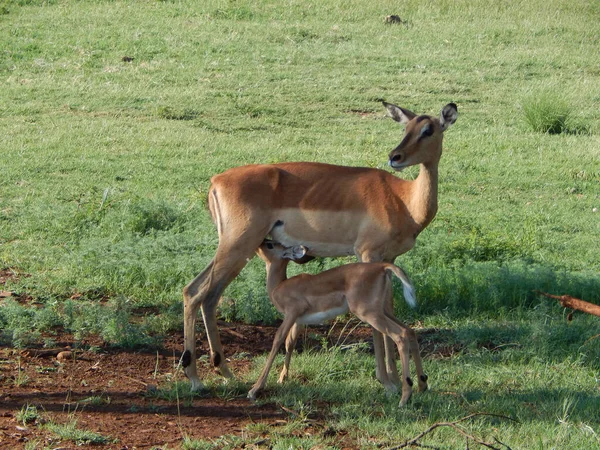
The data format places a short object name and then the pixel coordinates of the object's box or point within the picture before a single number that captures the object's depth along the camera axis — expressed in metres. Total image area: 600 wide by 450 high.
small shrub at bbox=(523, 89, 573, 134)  25.50
